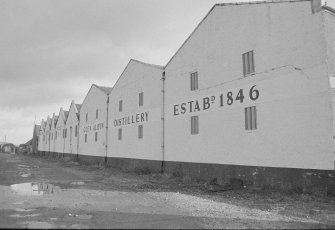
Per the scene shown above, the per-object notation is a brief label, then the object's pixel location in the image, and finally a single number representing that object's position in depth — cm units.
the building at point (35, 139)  7682
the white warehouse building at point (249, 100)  1153
